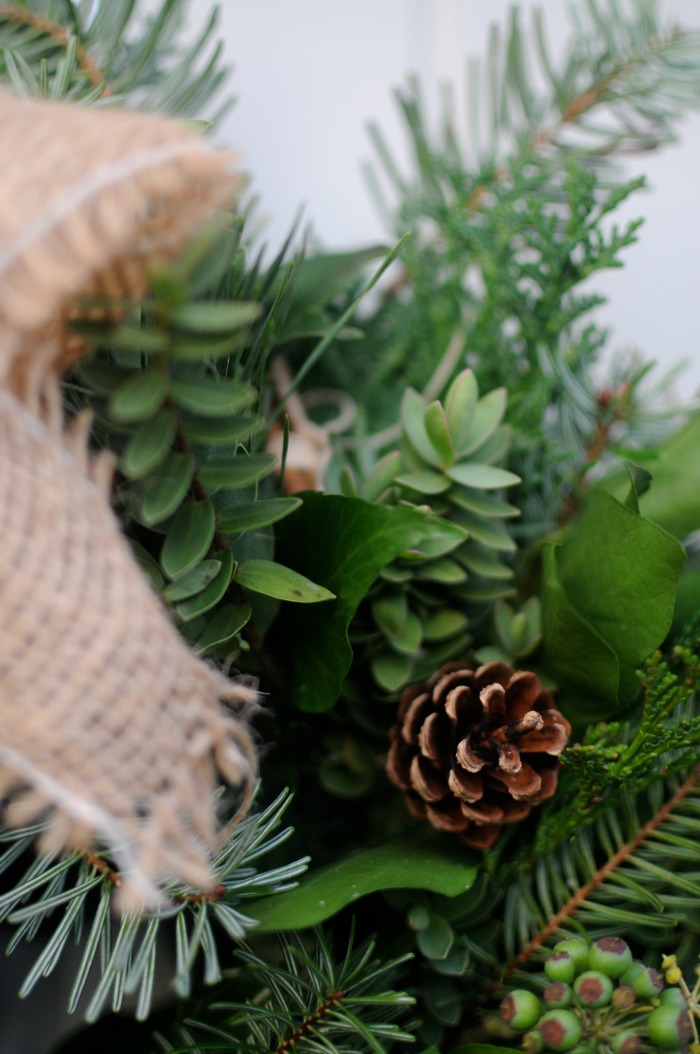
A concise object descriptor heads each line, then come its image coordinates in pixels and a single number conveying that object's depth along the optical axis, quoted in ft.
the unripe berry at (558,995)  0.77
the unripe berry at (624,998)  0.76
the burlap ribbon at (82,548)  0.54
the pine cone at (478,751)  0.86
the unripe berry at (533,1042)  0.77
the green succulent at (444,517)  0.95
